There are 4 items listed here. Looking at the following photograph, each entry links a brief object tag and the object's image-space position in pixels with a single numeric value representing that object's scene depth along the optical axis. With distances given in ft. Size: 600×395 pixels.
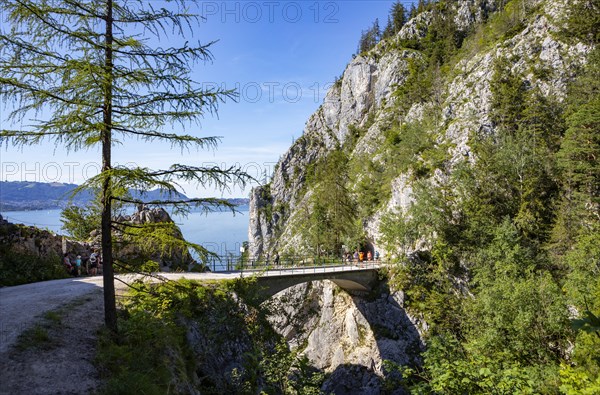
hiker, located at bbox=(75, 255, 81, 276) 52.77
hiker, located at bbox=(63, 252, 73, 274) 52.53
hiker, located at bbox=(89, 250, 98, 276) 54.61
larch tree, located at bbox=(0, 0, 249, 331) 21.56
